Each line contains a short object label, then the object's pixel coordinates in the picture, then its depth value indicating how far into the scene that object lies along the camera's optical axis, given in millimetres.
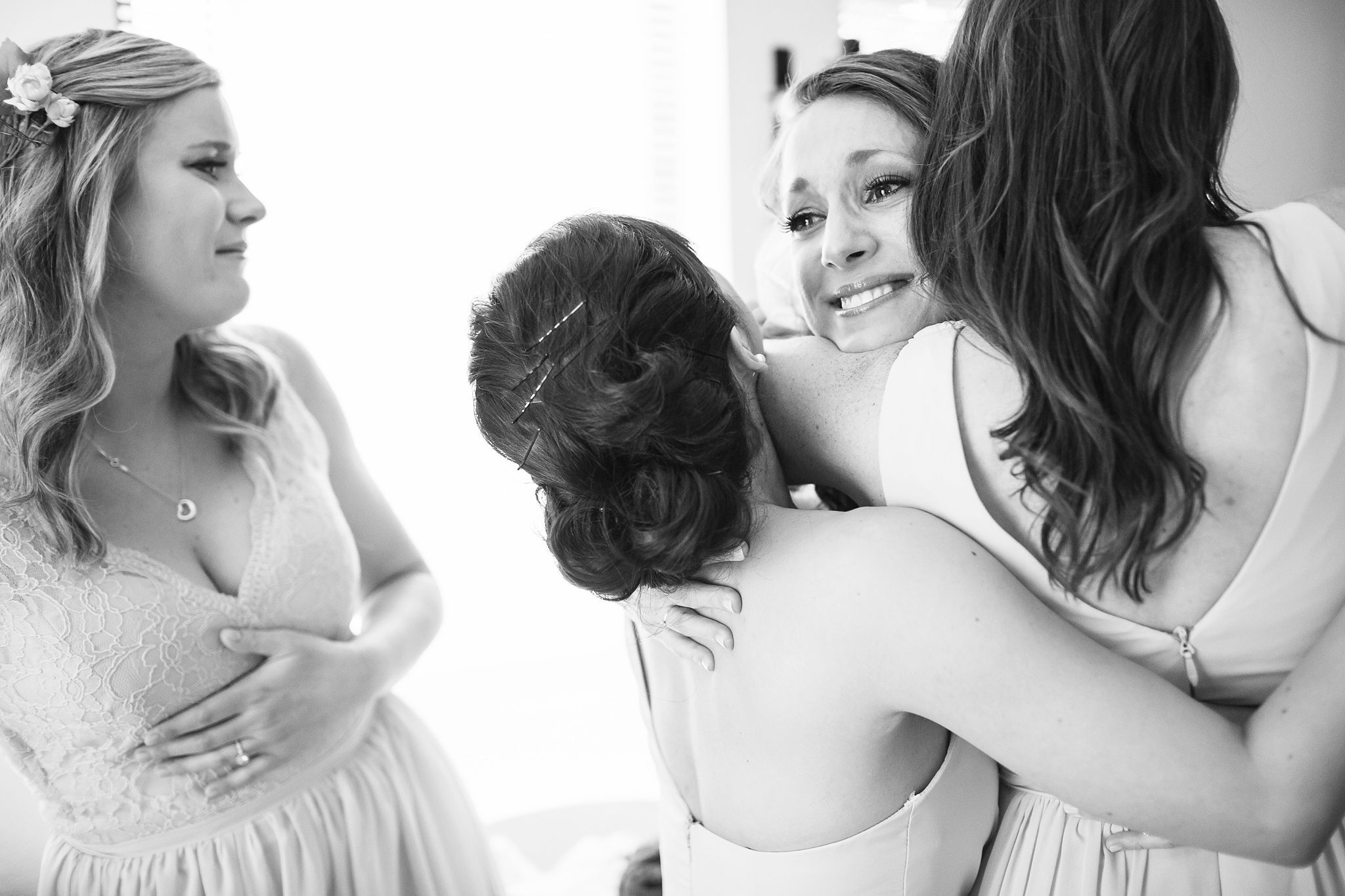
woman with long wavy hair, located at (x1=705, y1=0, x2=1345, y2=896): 736
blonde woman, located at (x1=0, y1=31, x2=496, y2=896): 1208
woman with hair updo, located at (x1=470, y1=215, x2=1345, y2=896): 736
